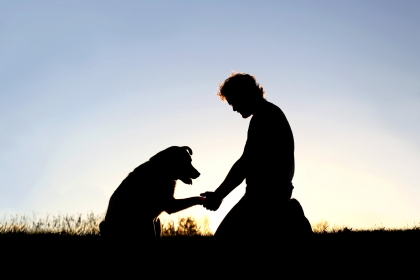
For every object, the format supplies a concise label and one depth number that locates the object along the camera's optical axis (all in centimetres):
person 464
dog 650
